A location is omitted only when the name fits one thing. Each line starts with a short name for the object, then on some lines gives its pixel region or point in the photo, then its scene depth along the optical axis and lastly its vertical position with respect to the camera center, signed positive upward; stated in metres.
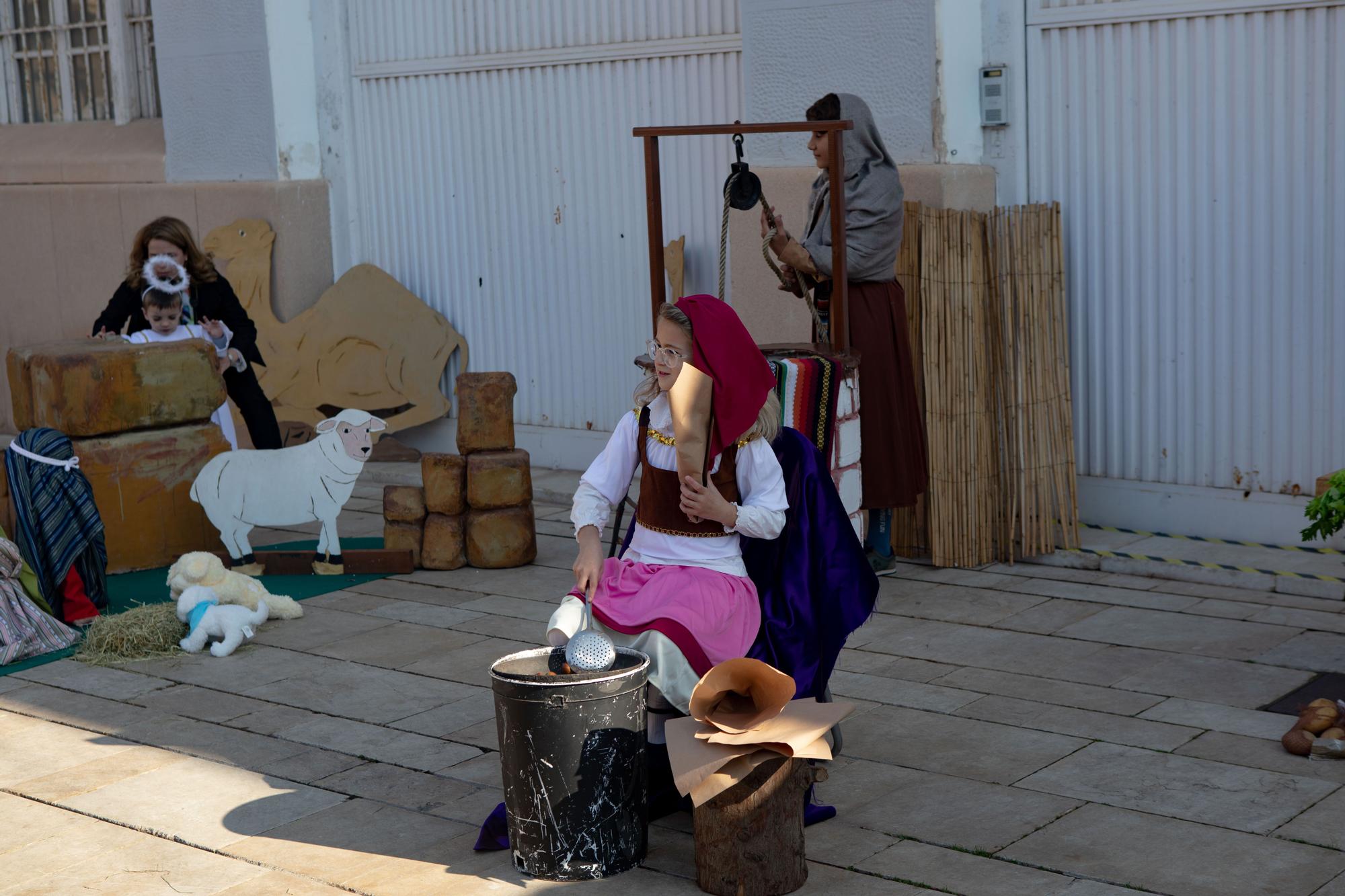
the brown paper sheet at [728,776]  3.83 -1.30
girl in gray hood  6.61 -0.22
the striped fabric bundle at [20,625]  6.36 -1.43
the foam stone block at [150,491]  7.71 -1.08
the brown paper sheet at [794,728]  3.84 -1.20
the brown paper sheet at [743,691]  3.92 -1.12
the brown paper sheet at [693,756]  3.80 -1.25
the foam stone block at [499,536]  7.41 -1.32
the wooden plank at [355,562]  7.49 -1.43
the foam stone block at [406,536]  7.52 -1.32
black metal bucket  3.96 -1.31
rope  6.25 -0.16
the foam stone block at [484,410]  7.41 -0.72
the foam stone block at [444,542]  7.43 -1.34
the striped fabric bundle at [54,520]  6.80 -1.06
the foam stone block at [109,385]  7.61 -0.54
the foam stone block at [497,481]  7.38 -1.05
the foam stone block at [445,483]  7.41 -1.06
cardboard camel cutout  10.03 -0.58
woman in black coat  8.18 -0.16
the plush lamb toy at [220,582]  6.61 -1.33
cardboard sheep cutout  7.35 -1.00
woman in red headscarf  4.27 -0.75
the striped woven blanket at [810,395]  5.25 -0.50
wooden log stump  3.88 -1.47
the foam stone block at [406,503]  7.48 -1.15
